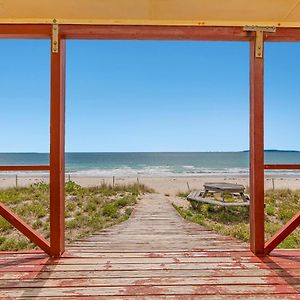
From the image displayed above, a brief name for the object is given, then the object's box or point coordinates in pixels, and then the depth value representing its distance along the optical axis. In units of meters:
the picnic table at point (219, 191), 6.74
